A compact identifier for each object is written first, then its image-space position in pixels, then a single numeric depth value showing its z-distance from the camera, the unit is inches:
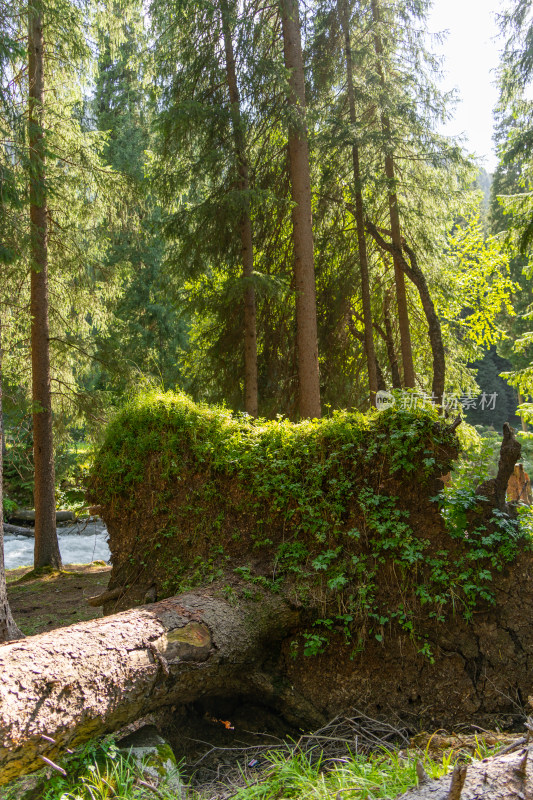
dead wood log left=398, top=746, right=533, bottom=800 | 85.0
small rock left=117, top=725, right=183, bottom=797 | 134.8
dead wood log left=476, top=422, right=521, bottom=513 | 170.7
